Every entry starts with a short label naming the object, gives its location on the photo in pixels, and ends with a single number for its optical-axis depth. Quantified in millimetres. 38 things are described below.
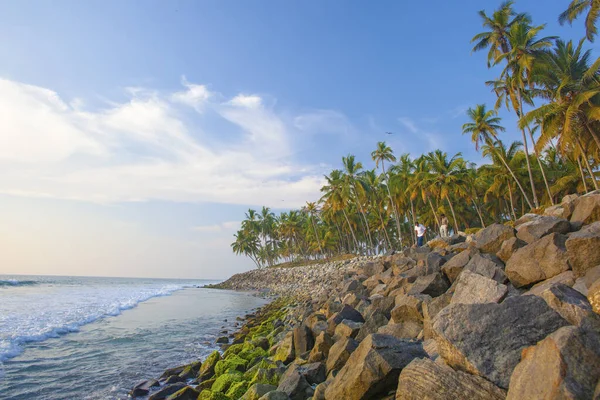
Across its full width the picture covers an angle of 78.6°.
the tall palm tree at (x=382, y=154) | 41781
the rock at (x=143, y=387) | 7914
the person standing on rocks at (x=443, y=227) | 20434
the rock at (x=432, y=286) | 8516
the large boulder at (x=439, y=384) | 3693
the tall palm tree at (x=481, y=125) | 34312
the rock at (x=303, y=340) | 8367
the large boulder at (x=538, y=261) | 6422
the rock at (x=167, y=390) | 7523
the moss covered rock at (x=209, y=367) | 8750
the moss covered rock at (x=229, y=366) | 8555
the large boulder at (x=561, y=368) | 2843
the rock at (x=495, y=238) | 9078
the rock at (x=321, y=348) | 7238
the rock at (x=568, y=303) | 3848
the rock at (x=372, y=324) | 7617
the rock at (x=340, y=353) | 6285
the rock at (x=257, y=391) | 6060
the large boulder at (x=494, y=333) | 3840
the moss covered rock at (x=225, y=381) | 7311
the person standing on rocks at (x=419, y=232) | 20391
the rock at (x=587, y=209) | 8367
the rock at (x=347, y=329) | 7598
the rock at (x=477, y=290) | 5758
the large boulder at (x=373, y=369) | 4680
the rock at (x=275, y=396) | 5555
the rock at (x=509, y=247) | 8023
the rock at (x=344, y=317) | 8468
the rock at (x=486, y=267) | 7280
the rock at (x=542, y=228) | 8086
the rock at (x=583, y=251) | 5832
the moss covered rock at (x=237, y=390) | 6836
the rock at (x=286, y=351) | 8438
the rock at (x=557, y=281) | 5859
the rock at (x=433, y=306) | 6448
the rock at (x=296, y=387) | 5797
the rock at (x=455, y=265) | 8633
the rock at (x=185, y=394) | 7238
